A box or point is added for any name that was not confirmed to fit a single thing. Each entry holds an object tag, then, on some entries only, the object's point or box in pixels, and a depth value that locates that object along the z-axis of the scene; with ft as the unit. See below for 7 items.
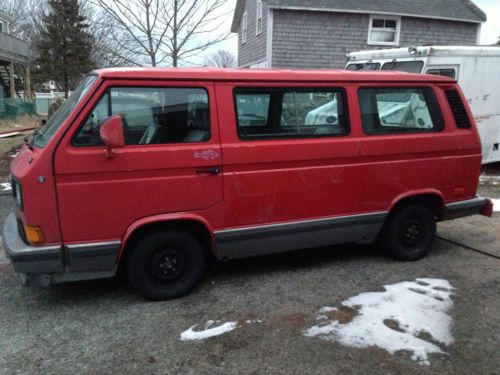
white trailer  27.86
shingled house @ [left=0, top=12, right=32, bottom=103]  84.74
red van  11.78
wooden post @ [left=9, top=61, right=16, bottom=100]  88.02
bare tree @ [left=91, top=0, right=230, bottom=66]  37.06
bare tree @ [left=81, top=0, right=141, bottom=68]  39.52
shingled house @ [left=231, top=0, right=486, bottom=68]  50.52
